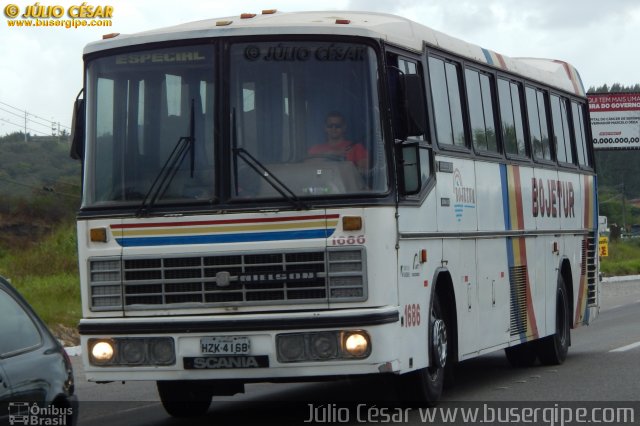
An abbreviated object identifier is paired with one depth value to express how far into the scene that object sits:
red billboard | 68.38
